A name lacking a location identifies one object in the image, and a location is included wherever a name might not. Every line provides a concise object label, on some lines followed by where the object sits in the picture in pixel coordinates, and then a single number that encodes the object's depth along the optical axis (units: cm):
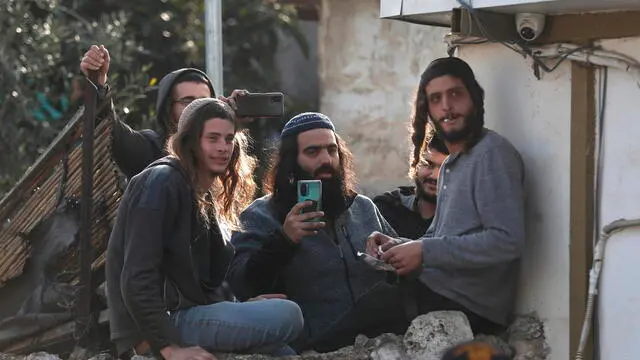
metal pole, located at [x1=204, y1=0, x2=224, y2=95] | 1462
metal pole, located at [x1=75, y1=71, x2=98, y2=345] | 1084
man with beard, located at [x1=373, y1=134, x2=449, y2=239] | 1162
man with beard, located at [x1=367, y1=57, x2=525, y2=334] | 986
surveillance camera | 1009
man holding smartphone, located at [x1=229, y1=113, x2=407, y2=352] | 1075
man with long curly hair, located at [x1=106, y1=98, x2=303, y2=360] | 961
